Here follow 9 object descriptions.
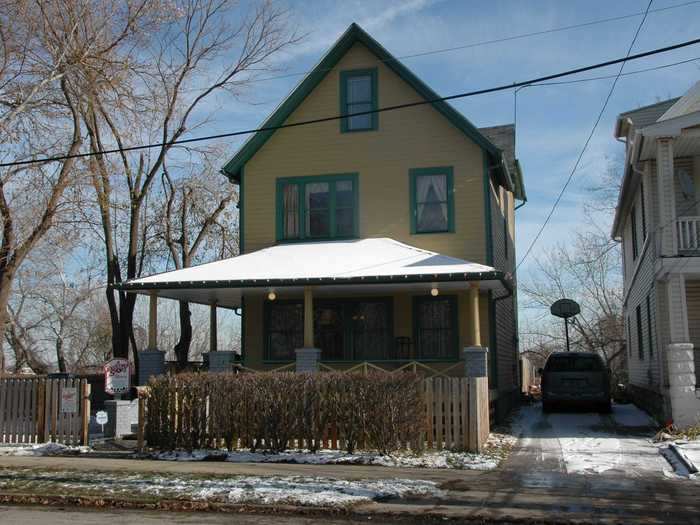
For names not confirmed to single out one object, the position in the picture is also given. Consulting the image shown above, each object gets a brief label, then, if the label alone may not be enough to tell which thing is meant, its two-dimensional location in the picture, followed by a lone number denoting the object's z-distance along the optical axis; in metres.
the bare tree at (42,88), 19.84
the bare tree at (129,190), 25.77
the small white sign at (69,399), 15.27
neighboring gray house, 15.73
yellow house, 19.59
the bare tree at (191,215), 31.30
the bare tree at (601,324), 38.81
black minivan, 20.52
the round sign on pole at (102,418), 15.51
